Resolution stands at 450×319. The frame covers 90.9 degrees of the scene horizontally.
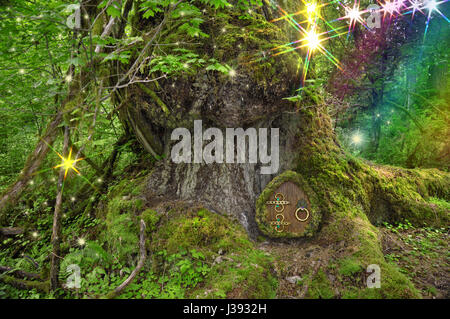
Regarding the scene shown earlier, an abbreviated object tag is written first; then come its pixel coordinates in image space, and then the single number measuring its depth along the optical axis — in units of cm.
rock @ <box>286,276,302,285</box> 298
